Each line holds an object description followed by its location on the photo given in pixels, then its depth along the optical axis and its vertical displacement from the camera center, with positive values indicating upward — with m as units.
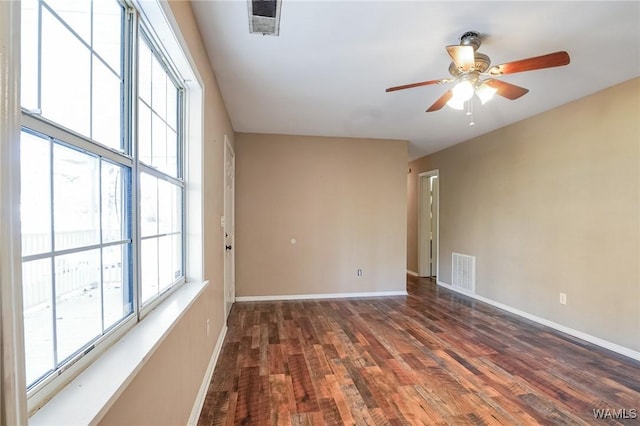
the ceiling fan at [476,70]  1.76 +0.90
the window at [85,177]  0.71 +0.11
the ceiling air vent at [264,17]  1.68 +1.19
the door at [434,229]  5.88 -0.38
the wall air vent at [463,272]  4.58 -0.99
